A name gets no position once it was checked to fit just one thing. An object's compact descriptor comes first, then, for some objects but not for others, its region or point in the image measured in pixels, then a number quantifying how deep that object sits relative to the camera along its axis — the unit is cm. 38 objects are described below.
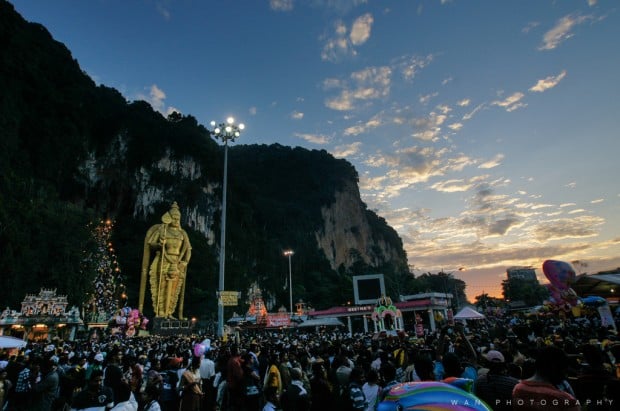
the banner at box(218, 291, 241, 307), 1661
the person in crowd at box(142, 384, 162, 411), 427
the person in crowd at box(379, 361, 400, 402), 456
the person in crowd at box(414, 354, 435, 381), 395
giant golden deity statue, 2961
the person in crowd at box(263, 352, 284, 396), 623
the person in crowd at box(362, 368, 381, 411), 451
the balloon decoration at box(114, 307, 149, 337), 2691
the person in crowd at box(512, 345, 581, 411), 213
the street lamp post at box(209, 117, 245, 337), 1833
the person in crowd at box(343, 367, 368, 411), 434
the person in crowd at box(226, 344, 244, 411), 614
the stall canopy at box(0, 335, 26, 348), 844
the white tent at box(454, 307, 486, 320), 1615
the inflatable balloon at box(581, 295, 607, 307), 1397
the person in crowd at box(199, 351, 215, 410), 739
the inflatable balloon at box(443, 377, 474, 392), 213
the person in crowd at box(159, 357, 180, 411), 599
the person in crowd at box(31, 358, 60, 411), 605
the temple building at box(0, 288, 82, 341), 2370
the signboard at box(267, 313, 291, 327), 3173
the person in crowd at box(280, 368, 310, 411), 471
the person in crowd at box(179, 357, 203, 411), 525
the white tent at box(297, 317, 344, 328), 3103
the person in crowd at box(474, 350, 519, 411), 324
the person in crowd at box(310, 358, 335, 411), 496
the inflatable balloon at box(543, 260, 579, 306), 1487
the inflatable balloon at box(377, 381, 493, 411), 155
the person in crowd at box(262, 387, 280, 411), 476
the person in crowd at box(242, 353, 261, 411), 603
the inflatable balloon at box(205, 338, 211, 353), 970
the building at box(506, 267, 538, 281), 12968
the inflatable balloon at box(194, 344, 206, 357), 820
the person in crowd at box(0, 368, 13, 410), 628
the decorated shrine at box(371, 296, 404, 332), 2842
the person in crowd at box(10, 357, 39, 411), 629
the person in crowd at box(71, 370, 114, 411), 389
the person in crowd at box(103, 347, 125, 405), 436
